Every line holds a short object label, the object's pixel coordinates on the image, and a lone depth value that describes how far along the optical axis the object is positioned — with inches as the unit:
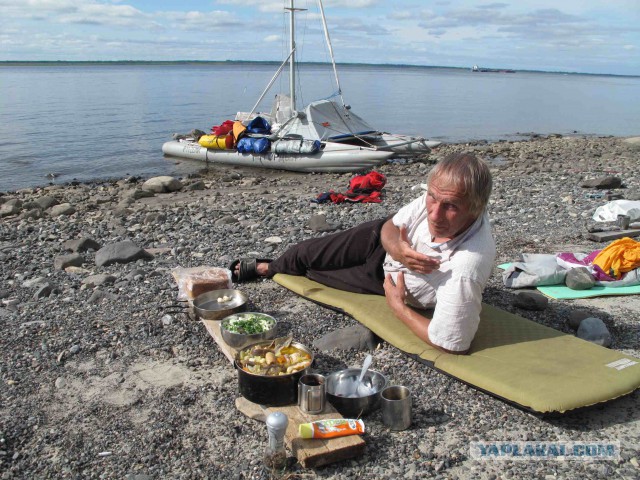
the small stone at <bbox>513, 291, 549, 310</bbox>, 195.6
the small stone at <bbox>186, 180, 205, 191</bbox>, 548.4
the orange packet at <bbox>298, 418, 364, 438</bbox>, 119.0
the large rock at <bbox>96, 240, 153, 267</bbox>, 257.8
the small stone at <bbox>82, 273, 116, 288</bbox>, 226.2
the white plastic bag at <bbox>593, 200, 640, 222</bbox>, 302.9
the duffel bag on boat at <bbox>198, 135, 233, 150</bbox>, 645.9
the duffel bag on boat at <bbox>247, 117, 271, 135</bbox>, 658.8
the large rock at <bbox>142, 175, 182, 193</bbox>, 537.6
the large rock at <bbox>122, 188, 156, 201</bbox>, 502.3
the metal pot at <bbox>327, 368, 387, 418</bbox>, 132.6
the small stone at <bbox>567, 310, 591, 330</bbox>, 182.5
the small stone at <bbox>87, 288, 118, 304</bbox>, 208.2
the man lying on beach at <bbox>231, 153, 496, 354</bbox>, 138.7
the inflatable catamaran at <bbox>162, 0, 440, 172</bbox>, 591.8
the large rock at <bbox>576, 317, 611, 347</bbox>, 169.9
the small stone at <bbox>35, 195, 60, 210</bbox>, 468.4
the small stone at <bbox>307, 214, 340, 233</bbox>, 319.6
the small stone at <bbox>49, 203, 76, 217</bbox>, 432.5
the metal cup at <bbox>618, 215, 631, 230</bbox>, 284.5
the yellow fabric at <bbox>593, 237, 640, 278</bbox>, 213.8
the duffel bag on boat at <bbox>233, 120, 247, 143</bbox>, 648.4
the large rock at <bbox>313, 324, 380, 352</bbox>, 165.8
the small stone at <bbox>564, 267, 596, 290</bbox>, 209.6
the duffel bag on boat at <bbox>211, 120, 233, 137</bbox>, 664.9
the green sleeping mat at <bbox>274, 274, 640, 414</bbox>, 131.3
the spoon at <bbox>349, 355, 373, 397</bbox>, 138.1
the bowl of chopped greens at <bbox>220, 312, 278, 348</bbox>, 157.1
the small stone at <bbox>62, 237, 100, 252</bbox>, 286.5
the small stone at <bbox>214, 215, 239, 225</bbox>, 349.7
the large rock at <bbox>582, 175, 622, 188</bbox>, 429.7
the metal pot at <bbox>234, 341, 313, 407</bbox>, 131.0
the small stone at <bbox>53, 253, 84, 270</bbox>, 258.2
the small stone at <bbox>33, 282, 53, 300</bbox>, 218.5
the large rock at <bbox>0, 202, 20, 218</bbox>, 437.1
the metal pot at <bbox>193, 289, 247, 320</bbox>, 177.8
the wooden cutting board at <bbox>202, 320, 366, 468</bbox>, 115.8
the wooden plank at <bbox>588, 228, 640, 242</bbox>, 273.6
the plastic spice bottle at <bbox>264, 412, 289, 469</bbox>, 115.0
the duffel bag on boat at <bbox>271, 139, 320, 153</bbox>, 595.8
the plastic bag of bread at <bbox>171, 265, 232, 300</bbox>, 191.5
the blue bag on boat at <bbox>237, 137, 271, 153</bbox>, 617.3
